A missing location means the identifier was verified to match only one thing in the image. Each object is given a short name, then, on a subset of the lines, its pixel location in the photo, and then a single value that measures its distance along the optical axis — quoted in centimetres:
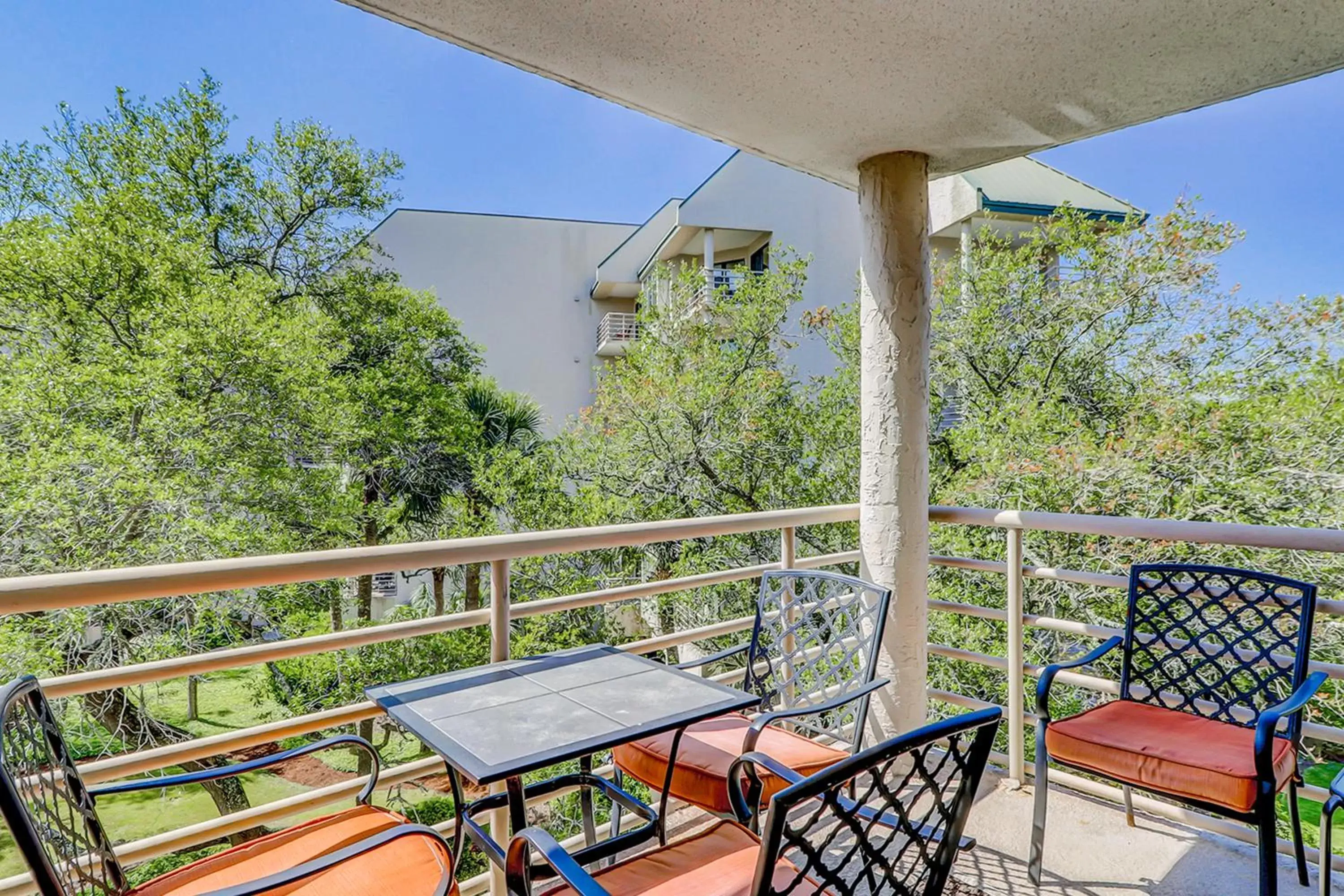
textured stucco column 270
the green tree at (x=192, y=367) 694
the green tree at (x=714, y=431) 882
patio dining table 139
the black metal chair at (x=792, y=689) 183
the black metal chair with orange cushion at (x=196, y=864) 109
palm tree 1096
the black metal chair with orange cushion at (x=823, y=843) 96
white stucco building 1088
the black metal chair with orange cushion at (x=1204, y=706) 174
